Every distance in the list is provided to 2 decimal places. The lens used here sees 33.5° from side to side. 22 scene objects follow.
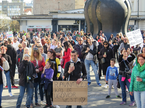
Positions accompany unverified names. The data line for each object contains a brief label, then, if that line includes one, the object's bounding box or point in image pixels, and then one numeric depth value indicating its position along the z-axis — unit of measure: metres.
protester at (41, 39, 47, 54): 11.85
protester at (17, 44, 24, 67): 10.05
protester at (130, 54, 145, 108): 5.59
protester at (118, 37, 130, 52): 11.71
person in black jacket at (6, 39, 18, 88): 9.56
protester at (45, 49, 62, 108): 6.90
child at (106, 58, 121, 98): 8.04
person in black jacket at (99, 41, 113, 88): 9.78
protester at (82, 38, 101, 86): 9.71
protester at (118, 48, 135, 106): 7.25
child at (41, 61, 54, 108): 6.66
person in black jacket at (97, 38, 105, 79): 10.86
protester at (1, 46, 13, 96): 8.09
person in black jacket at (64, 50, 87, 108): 5.79
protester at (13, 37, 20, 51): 12.41
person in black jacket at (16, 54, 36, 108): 6.50
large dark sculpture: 20.81
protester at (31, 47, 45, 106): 7.21
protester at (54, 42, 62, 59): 10.10
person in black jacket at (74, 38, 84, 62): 10.74
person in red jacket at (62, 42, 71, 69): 9.34
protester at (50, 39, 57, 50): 11.22
